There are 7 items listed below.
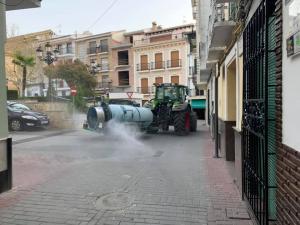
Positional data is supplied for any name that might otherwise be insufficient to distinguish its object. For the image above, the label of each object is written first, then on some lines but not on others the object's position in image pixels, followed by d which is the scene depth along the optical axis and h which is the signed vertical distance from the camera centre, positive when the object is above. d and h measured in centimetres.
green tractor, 1067 -41
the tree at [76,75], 2296 +280
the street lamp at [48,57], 1312 +270
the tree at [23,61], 1590 +294
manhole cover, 347 -157
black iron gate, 242 -10
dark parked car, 1150 -83
